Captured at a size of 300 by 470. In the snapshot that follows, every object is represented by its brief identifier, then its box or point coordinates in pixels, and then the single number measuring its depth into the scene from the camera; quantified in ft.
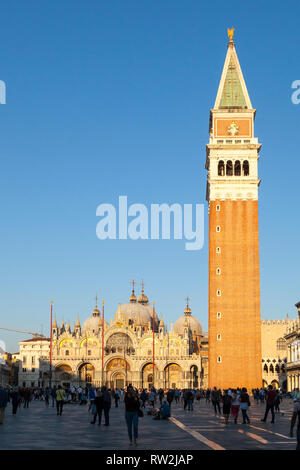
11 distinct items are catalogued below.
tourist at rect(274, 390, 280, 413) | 109.85
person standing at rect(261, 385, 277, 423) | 85.81
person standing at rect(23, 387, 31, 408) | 147.86
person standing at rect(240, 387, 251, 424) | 87.51
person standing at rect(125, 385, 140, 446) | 56.75
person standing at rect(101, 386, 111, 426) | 82.17
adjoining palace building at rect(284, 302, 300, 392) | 266.98
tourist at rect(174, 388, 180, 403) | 194.08
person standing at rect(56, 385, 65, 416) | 103.06
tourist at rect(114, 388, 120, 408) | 148.93
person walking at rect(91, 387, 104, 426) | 84.02
